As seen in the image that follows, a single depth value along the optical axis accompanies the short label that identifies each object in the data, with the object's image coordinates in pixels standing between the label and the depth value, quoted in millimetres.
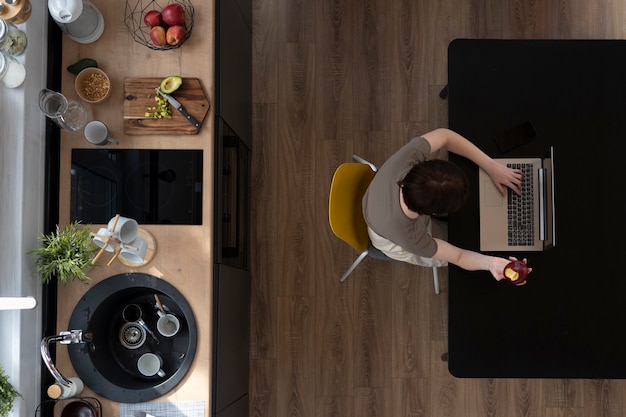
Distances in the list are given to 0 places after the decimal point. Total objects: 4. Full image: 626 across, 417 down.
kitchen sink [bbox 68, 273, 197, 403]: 1767
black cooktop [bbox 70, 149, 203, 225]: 1856
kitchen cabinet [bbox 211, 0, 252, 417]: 1947
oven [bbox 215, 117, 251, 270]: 1980
